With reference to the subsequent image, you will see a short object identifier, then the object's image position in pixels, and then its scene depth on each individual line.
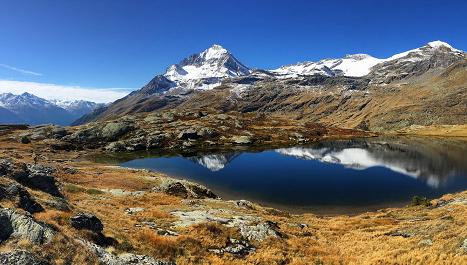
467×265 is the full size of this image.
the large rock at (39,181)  34.07
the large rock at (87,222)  22.27
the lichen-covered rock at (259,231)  29.89
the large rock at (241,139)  192.27
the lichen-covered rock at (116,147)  169.62
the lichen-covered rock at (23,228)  17.48
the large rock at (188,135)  192.65
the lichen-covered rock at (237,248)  25.95
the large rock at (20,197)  22.73
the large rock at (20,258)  15.14
